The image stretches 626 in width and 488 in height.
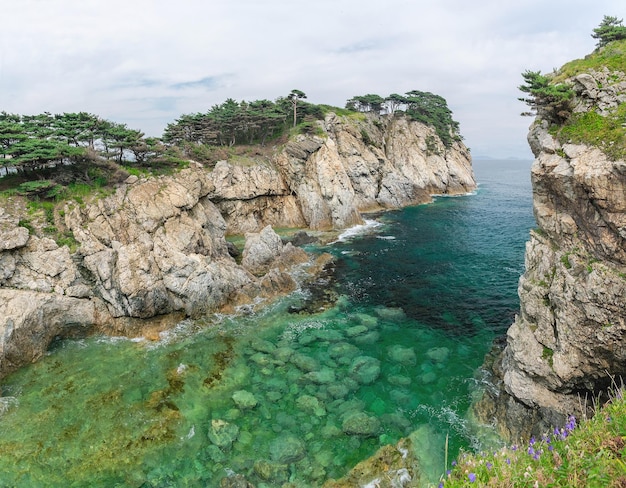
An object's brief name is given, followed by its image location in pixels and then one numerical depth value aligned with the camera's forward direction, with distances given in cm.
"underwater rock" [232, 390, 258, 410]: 1856
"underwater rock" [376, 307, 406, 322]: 2769
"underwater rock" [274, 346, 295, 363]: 2276
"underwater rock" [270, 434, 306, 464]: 1541
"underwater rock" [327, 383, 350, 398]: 1933
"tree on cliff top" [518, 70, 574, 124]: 1686
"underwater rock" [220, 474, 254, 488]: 1406
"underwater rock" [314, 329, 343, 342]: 2502
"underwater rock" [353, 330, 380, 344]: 2458
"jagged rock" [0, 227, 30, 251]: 2434
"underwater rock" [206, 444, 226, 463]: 1557
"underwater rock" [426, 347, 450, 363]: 2216
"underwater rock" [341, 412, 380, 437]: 1666
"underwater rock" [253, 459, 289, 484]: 1460
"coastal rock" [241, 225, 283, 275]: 3716
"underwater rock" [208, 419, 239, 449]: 1633
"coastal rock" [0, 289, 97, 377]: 2131
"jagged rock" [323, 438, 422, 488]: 1414
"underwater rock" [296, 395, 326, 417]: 1817
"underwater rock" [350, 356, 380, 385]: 2056
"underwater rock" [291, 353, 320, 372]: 2167
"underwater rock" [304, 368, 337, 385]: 2042
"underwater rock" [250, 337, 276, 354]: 2366
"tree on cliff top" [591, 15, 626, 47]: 2045
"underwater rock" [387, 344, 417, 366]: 2211
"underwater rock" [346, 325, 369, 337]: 2545
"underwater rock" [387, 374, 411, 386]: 2014
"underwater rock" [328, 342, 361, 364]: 2288
